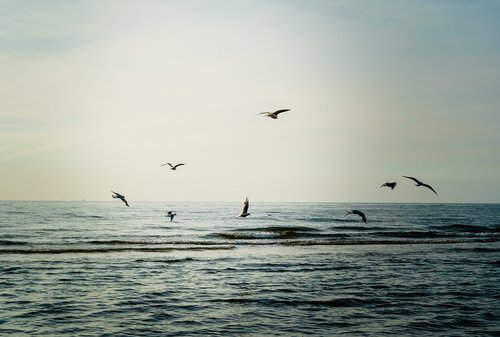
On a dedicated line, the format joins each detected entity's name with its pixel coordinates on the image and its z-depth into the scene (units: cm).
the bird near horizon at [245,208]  2266
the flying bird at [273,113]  1944
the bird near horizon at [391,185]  2011
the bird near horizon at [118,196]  2284
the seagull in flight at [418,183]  2005
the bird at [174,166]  2805
